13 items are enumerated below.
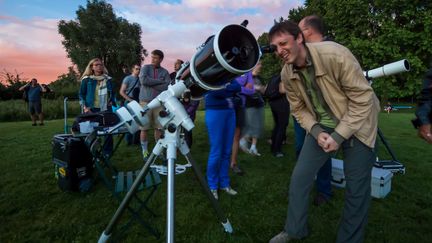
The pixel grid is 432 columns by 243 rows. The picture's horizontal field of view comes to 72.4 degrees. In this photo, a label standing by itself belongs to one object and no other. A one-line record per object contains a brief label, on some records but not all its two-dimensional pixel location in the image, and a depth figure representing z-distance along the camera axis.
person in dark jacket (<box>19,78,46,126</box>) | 11.42
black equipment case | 3.79
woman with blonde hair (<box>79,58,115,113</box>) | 5.38
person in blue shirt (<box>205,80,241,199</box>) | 3.57
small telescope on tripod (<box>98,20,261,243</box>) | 1.87
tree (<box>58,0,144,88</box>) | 38.66
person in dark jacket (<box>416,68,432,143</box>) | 2.41
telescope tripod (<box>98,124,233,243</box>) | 1.91
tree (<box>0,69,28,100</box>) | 25.18
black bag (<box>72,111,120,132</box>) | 3.78
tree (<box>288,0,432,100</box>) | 21.27
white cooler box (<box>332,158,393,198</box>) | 3.64
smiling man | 2.11
